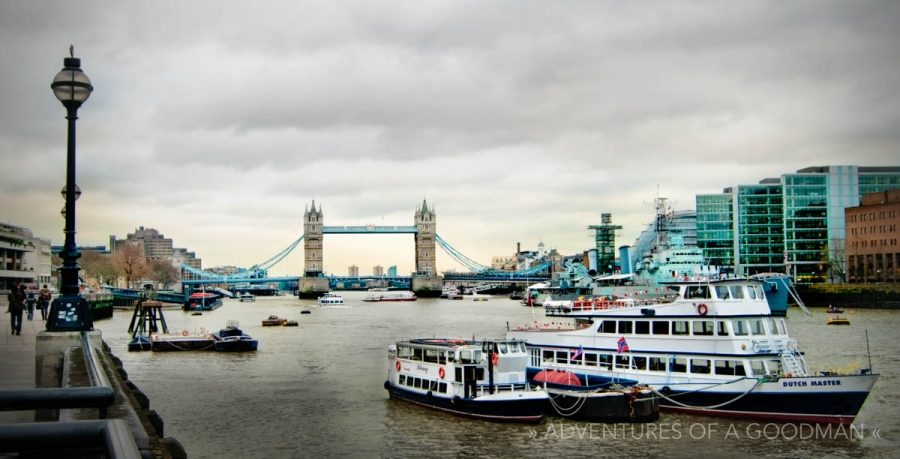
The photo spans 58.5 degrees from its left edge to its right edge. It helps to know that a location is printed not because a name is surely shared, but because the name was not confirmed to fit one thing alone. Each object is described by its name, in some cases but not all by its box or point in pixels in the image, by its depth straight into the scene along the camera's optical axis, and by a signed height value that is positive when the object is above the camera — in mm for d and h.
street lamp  17875 +1012
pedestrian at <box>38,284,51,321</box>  41431 -1195
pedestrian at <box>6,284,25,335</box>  26808 -963
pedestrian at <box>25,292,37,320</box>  41869 -1505
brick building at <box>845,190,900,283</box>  118938 +5077
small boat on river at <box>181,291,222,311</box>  126794 -4180
